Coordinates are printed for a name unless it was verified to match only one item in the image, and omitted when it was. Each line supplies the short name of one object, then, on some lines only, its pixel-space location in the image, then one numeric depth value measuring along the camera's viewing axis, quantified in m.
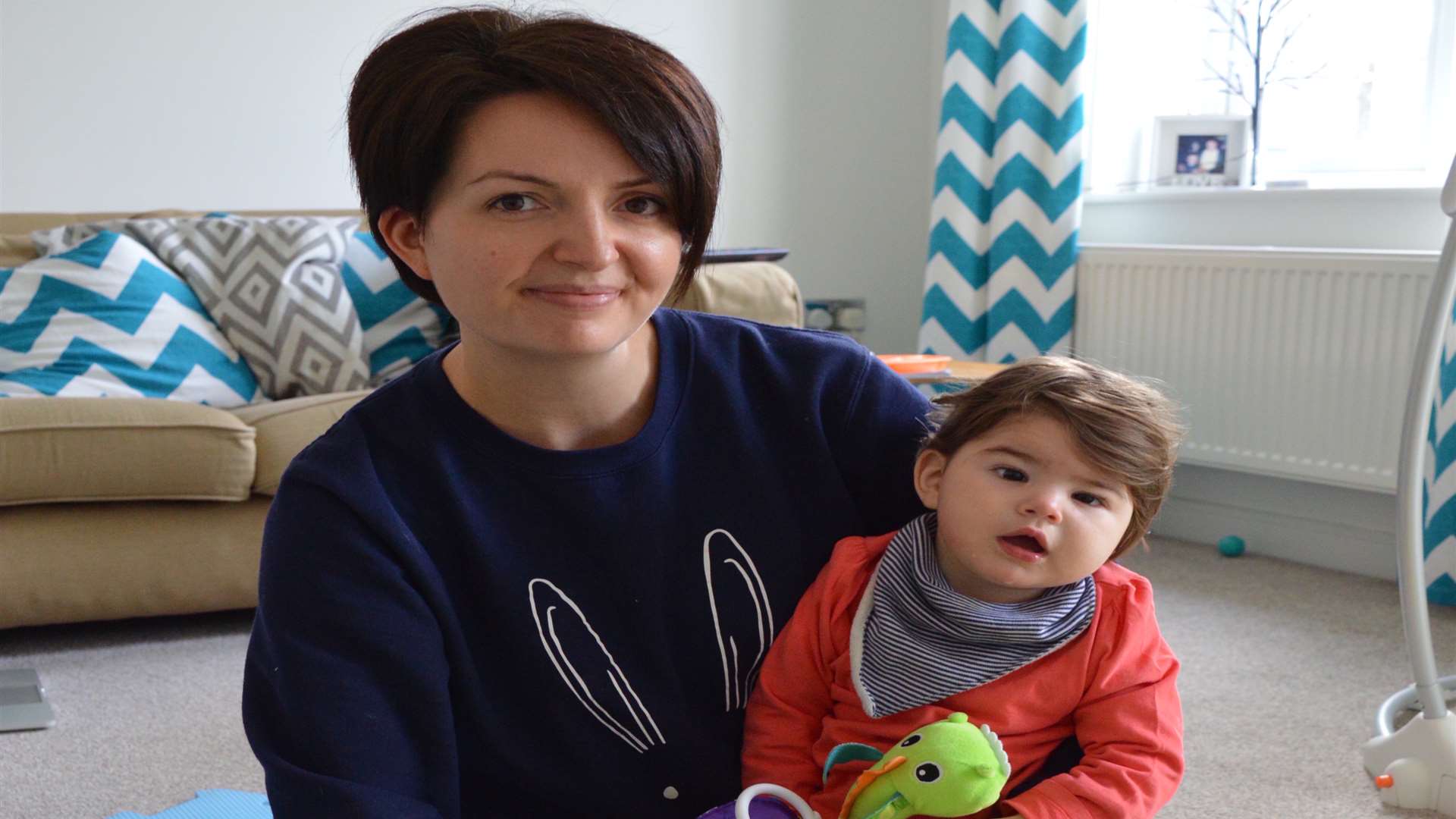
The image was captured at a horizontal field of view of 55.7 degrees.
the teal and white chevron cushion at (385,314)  3.01
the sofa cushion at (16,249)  2.92
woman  0.95
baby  1.05
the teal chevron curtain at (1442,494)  2.64
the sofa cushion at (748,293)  2.89
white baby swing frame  1.82
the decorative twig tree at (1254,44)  3.32
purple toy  0.99
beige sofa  2.36
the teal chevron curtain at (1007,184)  3.41
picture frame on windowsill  3.35
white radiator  2.85
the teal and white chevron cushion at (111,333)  2.69
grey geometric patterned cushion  2.88
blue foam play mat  1.78
